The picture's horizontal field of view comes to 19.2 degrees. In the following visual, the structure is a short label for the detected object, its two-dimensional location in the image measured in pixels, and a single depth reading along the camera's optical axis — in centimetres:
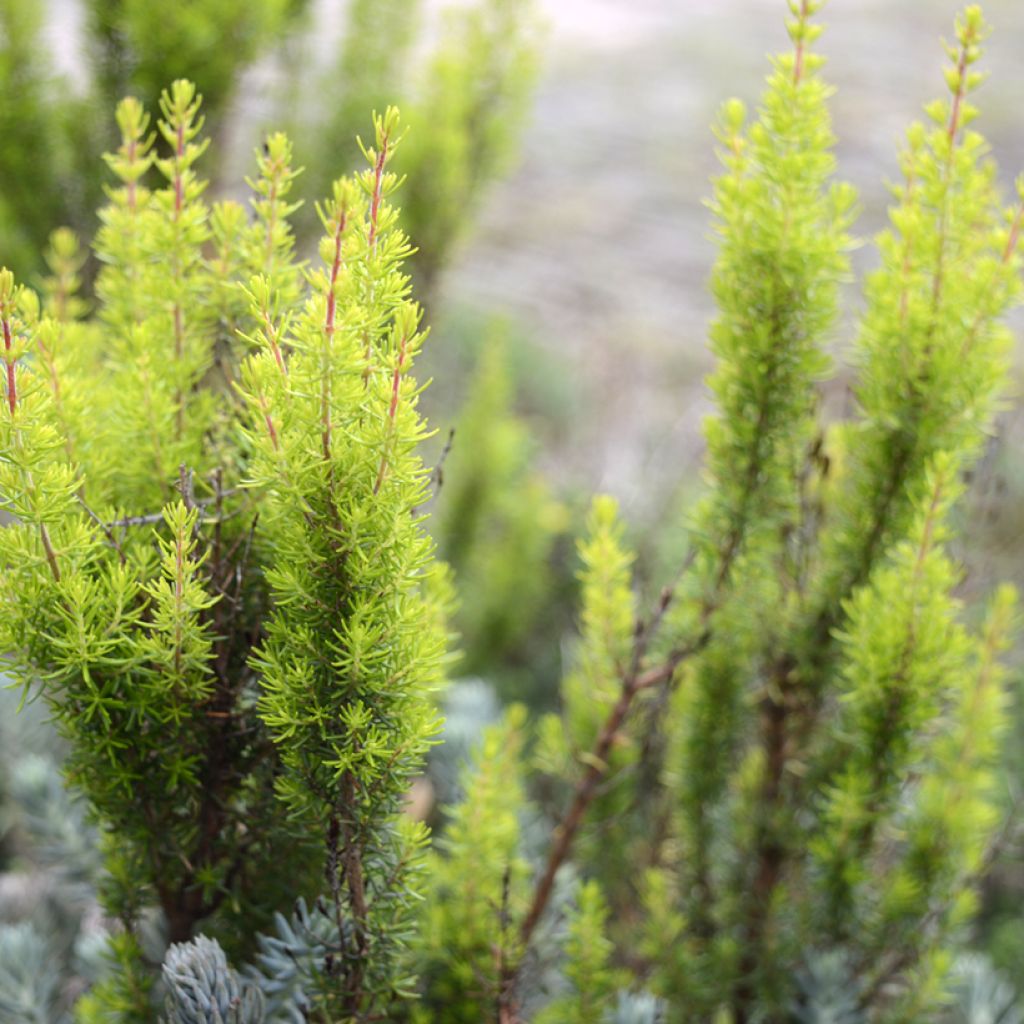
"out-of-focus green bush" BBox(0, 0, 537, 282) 138
